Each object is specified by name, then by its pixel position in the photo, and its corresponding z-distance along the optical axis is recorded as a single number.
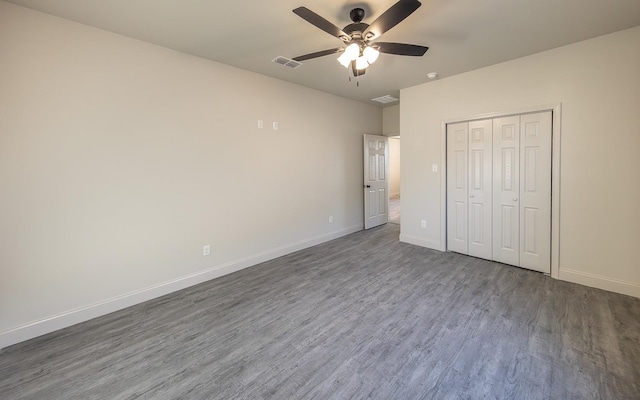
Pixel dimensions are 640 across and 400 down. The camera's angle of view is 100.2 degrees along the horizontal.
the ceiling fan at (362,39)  1.99
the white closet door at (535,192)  3.34
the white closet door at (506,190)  3.58
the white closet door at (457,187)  4.09
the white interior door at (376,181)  5.72
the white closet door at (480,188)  3.84
